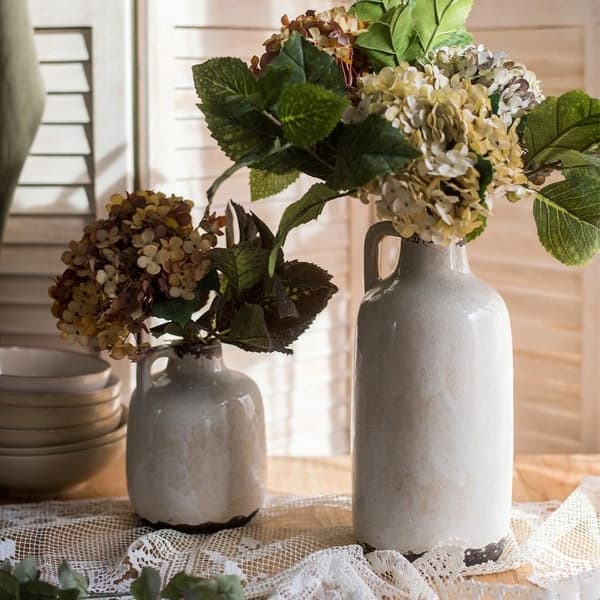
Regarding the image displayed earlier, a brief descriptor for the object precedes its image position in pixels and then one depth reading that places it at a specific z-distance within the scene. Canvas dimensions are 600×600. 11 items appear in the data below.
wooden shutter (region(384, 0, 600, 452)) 2.23
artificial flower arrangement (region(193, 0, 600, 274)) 1.66
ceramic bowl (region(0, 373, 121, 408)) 1.97
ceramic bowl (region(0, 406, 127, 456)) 1.97
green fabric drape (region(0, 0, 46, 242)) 2.10
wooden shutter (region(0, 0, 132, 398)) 2.17
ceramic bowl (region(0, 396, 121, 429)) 1.97
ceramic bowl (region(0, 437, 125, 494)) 1.97
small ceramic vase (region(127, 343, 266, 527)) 1.86
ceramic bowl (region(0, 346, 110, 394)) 2.09
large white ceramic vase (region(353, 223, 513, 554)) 1.75
